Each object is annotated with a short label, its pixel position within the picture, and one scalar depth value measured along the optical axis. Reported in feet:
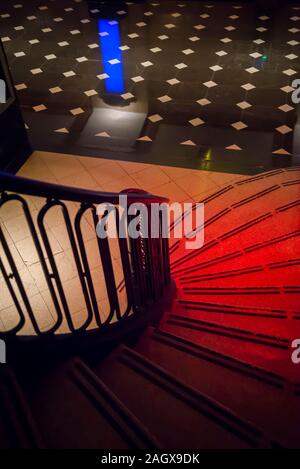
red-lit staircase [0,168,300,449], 5.51
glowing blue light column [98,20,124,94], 22.50
